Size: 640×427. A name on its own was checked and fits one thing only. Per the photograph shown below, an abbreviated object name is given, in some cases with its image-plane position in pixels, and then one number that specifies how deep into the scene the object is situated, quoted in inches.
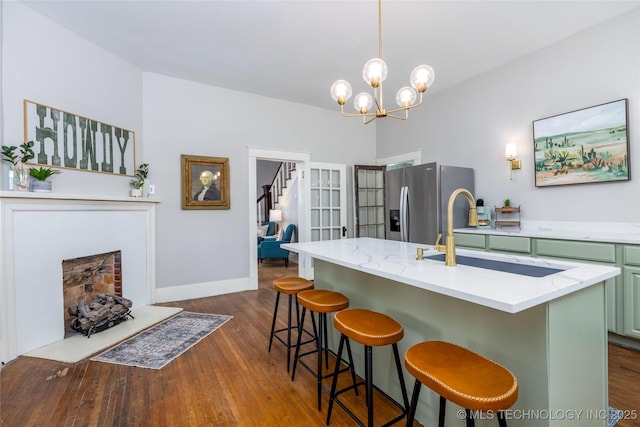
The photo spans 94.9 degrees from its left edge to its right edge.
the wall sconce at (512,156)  137.3
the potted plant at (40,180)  100.8
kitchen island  44.9
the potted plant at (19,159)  95.8
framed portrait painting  159.3
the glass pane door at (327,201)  203.3
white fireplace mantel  92.8
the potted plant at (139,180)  142.0
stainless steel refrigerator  145.9
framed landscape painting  108.3
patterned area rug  95.7
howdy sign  105.4
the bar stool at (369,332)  56.7
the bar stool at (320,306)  74.0
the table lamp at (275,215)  306.5
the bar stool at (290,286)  94.5
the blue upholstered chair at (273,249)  250.5
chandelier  80.7
